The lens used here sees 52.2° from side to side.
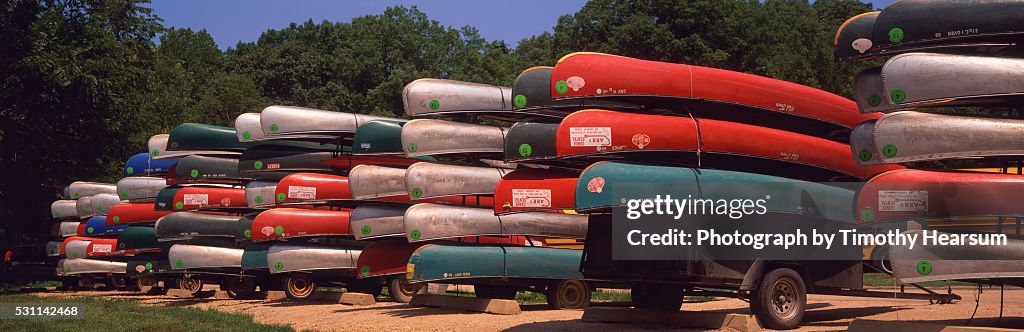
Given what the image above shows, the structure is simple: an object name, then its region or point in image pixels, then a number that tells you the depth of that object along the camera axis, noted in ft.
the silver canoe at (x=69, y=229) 107.65
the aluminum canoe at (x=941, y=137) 33.09
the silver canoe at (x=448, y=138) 60.49
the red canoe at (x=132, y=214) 91.35
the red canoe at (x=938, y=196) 32.89
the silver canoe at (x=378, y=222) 65.31
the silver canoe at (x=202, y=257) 78.12
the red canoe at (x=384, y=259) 65.87
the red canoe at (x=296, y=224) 69.92
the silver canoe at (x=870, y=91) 35.50
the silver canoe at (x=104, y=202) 100.93
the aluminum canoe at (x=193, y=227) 79.66
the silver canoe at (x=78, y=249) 97.14
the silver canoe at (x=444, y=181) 60.44
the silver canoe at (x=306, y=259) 69.97
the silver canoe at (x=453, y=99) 61.41
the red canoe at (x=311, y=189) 70.69
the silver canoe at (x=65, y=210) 109.09
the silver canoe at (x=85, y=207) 103.65
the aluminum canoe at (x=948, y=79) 33.27
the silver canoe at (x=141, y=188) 92.48
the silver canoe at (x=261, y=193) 75.85
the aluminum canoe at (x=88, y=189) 107.86
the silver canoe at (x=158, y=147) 88.90
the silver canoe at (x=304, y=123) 70.79
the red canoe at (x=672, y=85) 43.39
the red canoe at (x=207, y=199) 81.51
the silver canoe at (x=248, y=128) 75.46
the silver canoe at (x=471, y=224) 58.95
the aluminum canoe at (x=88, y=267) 96.84
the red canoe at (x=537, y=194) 49.49
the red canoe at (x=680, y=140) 42.34
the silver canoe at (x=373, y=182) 65.41
